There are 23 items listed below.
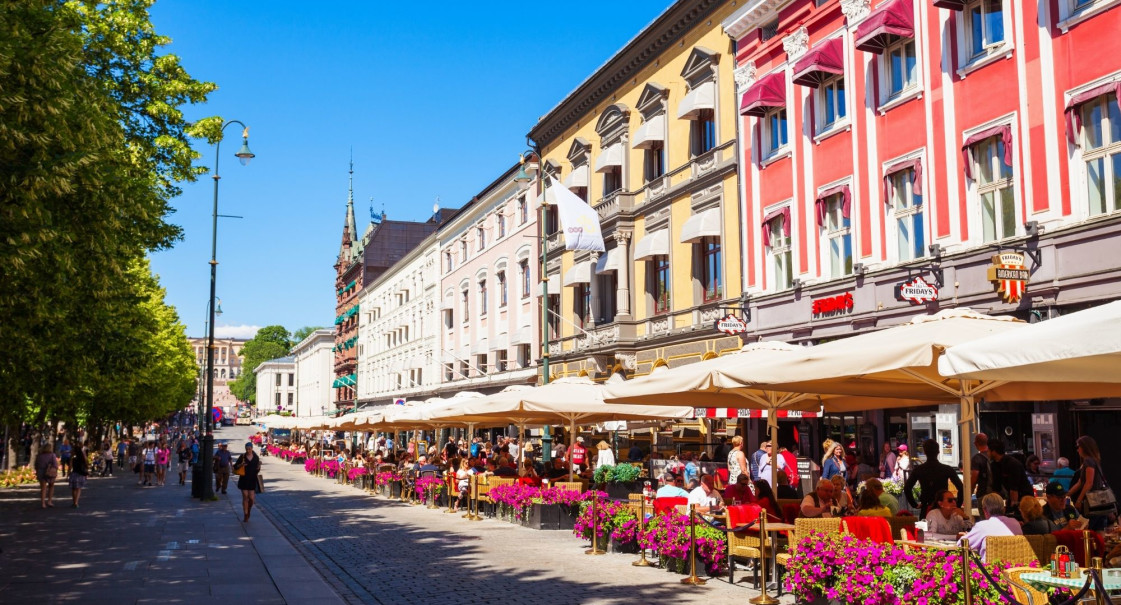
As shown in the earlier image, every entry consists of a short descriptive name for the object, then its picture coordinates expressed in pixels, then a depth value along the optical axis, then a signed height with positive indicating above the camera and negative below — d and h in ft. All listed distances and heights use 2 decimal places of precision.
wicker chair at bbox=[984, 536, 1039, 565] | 28.27 -3.88
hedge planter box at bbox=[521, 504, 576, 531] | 65.31 -6.58
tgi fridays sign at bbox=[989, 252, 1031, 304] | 58.03 +7.85
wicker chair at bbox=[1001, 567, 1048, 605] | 25.54 -4.54
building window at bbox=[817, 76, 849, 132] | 79.46 +24.82
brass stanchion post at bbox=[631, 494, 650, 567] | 46.93 -6.23
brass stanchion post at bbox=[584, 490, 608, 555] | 51.81 -6.03
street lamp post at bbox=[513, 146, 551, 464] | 94.32 +5.43
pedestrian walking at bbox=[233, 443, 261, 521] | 73.92 -4.27
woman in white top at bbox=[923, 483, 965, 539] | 35.37 -3.72
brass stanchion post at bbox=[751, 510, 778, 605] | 36.35 -5.33
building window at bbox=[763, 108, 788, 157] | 87.66 +24.94
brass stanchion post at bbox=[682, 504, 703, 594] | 41.68 -5.88
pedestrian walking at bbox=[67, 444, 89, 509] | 88.07 -4.85
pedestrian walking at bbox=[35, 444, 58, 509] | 87.61 -4.43
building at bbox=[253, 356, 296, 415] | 539.70 +18.22
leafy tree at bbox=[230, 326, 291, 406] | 620.49 +42.96
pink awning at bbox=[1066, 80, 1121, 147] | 56.03 +16.83
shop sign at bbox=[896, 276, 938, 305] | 65.57 +8.00
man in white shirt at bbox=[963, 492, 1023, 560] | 29.60 -3.36
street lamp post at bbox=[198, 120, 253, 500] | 98.68 +3.85
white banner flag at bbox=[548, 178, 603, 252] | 102.37 +19.81
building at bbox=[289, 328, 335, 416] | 395.83 +17.86
